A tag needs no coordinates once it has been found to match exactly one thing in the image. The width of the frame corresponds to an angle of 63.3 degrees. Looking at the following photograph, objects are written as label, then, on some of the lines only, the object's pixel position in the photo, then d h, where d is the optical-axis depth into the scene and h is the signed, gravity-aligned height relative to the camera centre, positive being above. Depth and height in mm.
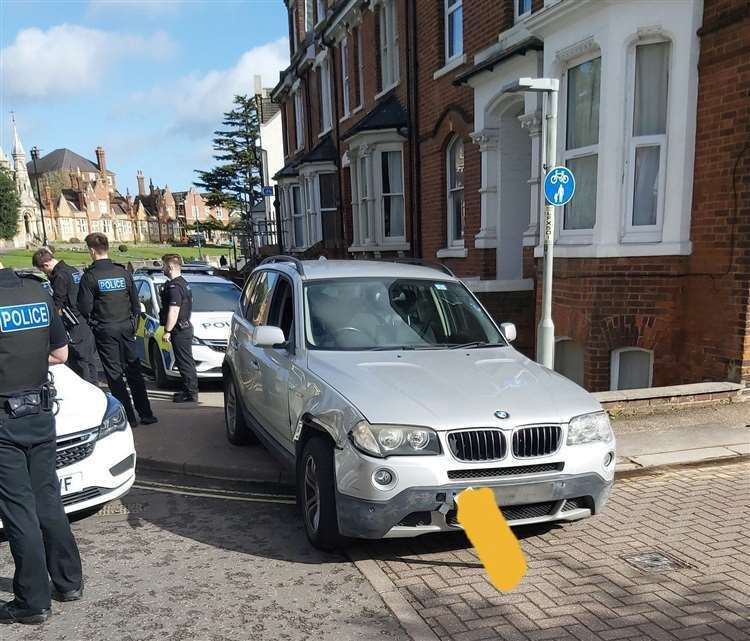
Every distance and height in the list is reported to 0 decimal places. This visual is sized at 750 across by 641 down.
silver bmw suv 3342 -1122
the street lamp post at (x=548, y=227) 6309 -88
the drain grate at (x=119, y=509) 4605 -2098
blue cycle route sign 6137 +332
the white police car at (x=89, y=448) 3994 -1443
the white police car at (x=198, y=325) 8531 -1370
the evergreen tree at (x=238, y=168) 59938 +6043
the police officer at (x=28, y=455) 3053 -1113
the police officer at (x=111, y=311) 6164 -800
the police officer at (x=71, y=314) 7352 -963
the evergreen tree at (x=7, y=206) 67688 +3421
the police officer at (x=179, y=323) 7359 -1126
